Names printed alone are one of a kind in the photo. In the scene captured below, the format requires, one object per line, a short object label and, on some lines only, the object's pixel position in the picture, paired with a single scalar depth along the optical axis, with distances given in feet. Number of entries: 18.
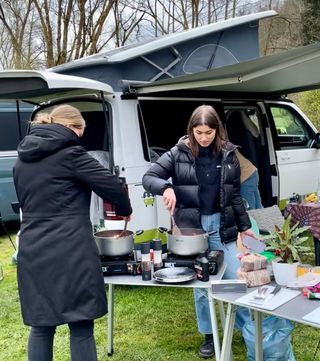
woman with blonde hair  7.26
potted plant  7.34
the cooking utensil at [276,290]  7.03
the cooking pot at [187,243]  8.26
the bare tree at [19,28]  44.39
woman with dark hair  9.05
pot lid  7.61
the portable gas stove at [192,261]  7.92
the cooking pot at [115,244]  8.38
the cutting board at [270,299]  6.63
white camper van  11.64
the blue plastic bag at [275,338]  8.18
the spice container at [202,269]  7.69
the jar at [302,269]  7.41
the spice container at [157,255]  8.20
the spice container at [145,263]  7.94
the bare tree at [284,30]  44.27
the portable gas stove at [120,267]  8.15
